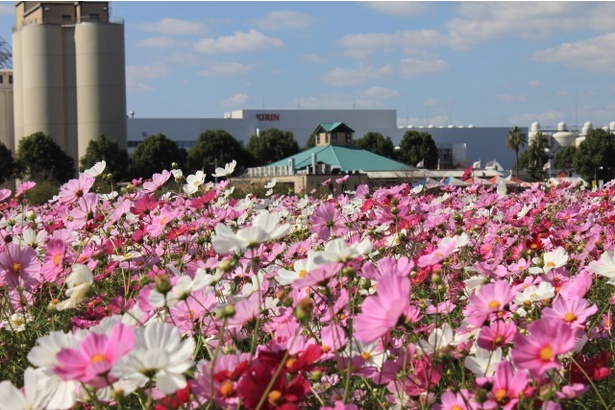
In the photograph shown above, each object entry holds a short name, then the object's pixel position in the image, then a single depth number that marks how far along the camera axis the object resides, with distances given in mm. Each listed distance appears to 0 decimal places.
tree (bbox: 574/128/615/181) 46688
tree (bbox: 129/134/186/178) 42875
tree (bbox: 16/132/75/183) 39125
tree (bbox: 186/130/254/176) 45266
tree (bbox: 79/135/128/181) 41091
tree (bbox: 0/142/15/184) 38031
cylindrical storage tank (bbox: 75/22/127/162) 46688
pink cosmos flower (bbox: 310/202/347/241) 2230
